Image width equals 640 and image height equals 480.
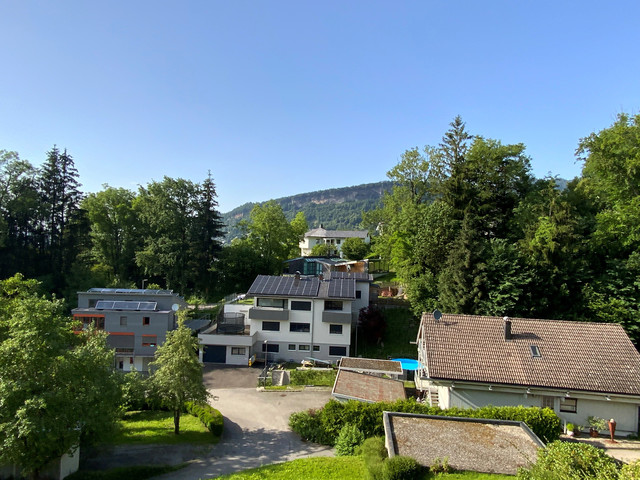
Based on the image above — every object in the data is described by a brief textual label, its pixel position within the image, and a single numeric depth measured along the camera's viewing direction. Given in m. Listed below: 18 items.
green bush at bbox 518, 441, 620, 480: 9.52
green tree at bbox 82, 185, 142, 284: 55.66
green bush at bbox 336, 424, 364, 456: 18.86
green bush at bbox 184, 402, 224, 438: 21.95
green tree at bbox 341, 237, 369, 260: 69.12
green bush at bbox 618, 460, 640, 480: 8.63
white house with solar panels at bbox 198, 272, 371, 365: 36.00
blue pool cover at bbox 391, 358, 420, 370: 29.49
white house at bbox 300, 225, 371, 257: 95.44
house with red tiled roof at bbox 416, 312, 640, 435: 19.66
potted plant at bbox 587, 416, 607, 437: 19.33
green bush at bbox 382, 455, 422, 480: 12.06
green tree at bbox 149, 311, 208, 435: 21.30
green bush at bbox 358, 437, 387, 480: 13.00
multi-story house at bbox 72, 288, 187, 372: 35.72
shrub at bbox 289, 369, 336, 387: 29.95
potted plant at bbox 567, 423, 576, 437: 19.09
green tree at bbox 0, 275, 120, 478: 15.00
